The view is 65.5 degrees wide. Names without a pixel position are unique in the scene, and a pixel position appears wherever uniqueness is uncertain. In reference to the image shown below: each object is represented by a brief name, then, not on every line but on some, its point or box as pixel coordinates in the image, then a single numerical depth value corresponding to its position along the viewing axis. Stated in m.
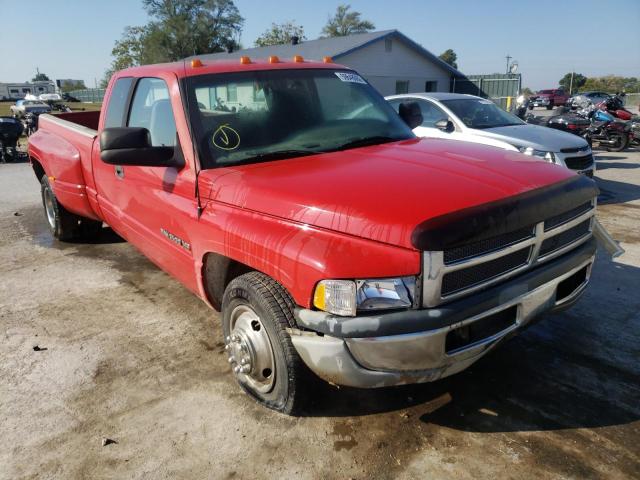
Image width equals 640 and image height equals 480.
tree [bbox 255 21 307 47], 66.44
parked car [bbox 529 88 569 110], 38.47
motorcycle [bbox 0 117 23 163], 13.47
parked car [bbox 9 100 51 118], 25.27
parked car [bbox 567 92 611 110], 19.44
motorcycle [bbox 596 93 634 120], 16.24
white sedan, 7.52
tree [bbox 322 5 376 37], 68.94
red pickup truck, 2.18
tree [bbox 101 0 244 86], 56.03
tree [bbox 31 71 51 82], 126.50
